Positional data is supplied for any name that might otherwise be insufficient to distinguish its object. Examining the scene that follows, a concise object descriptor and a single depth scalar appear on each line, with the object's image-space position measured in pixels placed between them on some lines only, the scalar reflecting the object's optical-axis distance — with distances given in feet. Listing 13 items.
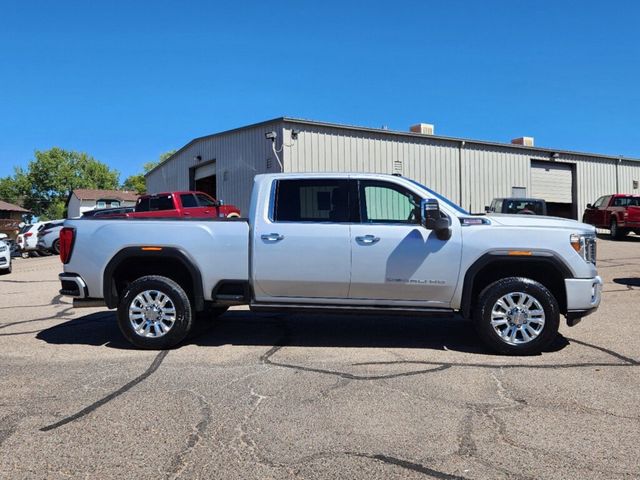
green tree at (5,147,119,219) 302.25
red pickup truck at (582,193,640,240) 69.62
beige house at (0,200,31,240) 176.27
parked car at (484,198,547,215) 66.54
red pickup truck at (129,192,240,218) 55.21
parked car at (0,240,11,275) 51.21
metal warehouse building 68.30
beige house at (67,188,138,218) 245.65
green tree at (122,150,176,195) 329.52
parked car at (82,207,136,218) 67.78
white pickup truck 18.28
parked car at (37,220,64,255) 75.46
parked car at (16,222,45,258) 77.87
